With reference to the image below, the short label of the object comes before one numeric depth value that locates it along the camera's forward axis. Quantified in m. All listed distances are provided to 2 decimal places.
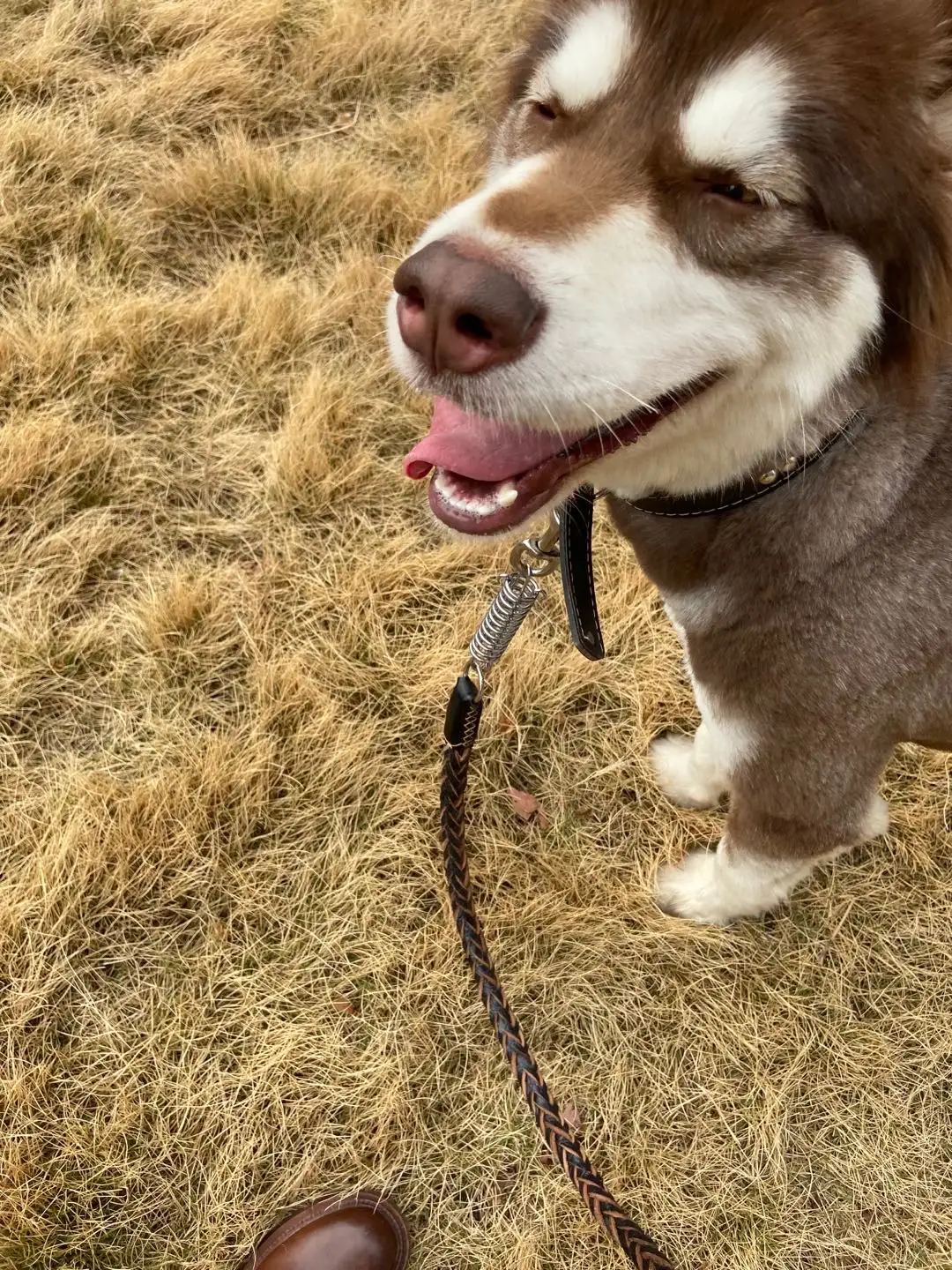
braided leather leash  0.52
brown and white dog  0.40
